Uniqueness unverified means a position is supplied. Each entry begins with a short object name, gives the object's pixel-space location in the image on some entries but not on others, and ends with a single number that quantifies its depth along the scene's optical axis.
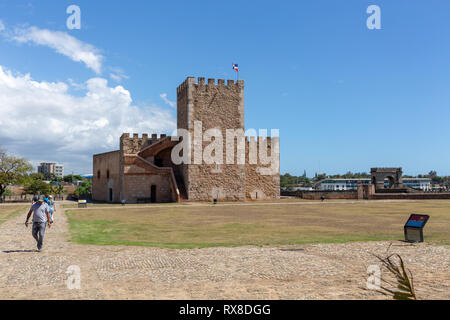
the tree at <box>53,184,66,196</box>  64.21
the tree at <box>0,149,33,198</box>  41.69
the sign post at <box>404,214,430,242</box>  10.57
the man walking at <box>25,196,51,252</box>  9.48
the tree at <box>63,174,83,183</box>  148.45
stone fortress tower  37.09
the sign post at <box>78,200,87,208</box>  28.33
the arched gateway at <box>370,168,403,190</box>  53.12
